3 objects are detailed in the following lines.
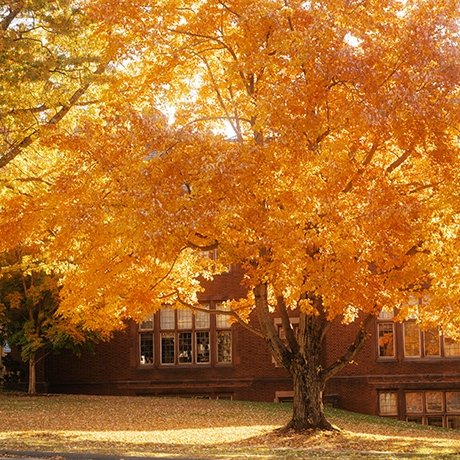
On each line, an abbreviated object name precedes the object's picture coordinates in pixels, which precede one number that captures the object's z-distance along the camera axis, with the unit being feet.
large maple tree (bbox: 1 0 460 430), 59.62
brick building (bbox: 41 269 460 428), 127.52
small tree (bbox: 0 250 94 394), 114.93
